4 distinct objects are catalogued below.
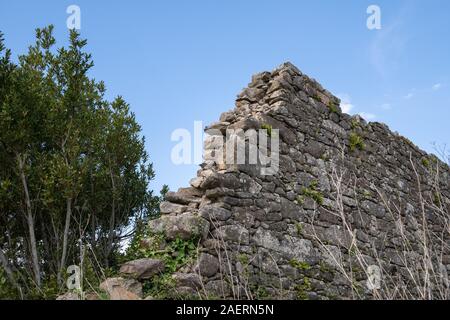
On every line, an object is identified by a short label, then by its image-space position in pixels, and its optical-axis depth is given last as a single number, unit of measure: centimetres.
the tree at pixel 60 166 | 698
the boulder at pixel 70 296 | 383
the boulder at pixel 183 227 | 470
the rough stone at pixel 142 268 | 434
